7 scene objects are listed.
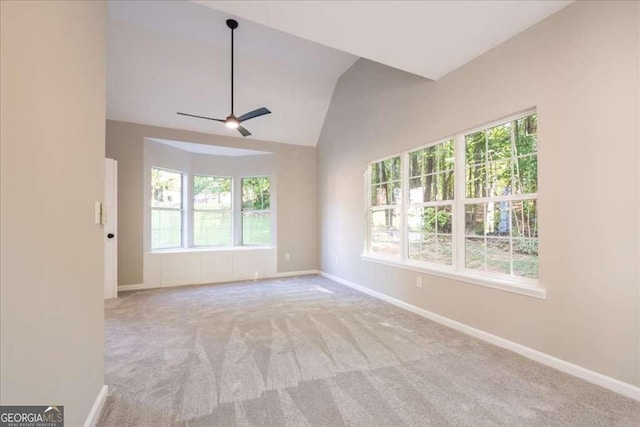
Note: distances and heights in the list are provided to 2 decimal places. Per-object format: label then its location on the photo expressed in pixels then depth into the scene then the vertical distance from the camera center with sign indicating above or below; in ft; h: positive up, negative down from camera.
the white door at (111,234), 14.30 -0.82
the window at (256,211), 20.94 +0.48
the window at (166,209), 17.72 +0.59
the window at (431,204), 11.16 +0.55
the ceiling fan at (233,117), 12.01 +4.39
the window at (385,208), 13.80 +0.46
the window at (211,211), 20.29 +0.49
